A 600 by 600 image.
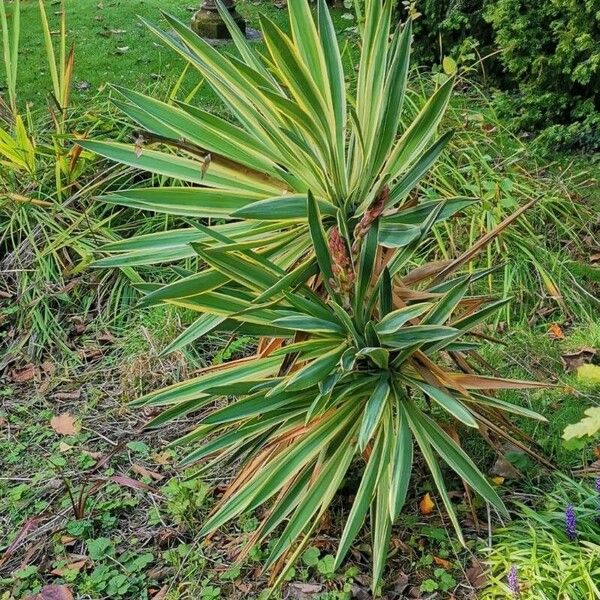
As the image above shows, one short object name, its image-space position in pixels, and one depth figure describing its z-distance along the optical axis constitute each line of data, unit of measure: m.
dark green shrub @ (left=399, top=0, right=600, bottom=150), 4.18
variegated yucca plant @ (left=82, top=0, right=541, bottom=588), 1.99
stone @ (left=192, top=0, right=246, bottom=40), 6.67
